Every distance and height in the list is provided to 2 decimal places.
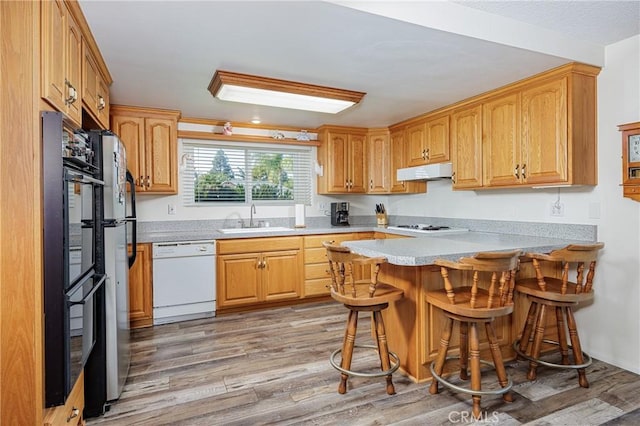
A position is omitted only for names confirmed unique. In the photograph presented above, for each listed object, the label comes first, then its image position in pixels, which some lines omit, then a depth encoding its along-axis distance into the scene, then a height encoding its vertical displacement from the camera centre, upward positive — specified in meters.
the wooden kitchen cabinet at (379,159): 4.74 +0.68
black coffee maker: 4.81 -0.05
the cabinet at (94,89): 2.10 +0.84
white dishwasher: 3.54 -0.70
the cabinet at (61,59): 1.39 +0.69
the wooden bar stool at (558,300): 2.25 -0.59
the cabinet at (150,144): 3.60 +0.71
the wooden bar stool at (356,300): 2.12 -0.54
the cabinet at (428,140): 3.80 +0.79
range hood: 3.70 +0.41
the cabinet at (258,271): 3.80 -0.66
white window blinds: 4.30 +0.48
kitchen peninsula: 2.26 -0.55
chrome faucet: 4.46 -0.02
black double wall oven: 1.35 -0.19
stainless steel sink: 4.00 -0.22
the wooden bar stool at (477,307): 1.93 -0.55
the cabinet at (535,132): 2.62 +0.63
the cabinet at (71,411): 1.39 -0.85
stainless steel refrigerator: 2.05 -0.28
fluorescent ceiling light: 2.70 +0.96
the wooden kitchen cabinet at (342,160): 4.61 +0.67
